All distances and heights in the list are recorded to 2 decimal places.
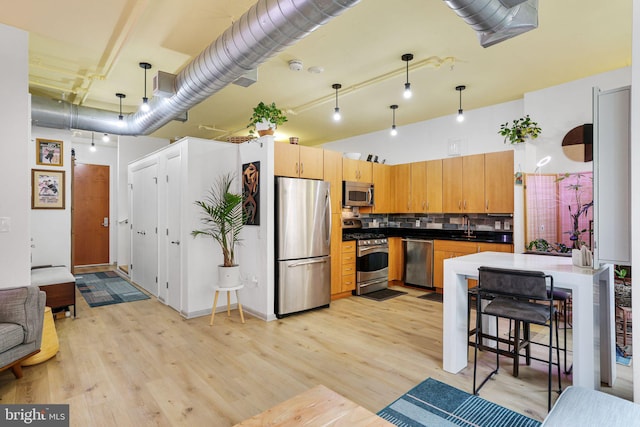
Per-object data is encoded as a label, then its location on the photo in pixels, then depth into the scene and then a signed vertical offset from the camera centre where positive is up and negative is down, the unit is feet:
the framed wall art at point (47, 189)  17.37 +1.42
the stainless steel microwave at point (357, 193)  17.83 +1.18
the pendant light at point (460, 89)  15.30 +5.79
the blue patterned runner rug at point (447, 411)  7.13 -4.35
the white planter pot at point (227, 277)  13.38 -2.42
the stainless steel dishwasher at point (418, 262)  18.63 -2.68
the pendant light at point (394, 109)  17.48 +5.90
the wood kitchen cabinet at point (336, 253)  17.02 -1.92
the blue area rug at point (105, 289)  16.85 -4.09
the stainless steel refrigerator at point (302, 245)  13.97 -1.29
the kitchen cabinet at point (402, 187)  20.22 +1.71
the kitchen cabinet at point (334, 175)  16.75 +2.02
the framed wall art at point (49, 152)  17.29 +3.32
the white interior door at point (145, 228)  17.30 -0.66
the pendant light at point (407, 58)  12.28 +5.82
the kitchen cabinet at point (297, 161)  14.43 +2.44
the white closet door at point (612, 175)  7.18 +0.84
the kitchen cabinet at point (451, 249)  16.33 -1.74
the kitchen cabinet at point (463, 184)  17.29 +1.61
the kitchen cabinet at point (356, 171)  17.88 +2.44
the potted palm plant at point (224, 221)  13.55 -0.22
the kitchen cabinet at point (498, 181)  16.25 +1.62
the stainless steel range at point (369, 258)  18.08 -2.36
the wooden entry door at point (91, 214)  26.16 +0.17
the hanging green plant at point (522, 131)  15.55 +3.87
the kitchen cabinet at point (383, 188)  19.90 +1.59
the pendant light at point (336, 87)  15.11 +5.91
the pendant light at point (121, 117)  16.78 +4.95
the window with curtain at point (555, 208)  14.33 +0.28
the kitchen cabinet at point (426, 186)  18.92 +1.64
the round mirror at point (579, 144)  14.17 +3.05
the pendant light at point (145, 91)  13.37 +5.64
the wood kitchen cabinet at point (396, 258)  20.04 -2.58
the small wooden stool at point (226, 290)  13.25 -3.05
